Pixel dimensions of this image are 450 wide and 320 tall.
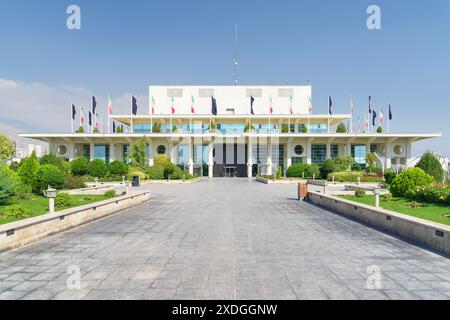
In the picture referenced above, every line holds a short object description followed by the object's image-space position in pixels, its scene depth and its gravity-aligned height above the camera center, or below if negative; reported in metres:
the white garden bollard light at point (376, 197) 9.77 -1.29
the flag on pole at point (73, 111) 46.72 +8.43
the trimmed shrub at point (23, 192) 13.48 -1.48
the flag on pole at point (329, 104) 48.79 +9.98
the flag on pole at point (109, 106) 45.44 +9.06
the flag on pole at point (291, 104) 50.20 +10.72
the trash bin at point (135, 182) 28.78 -2.09
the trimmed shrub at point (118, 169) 36.25 -0.94
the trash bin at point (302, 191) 16.98 -1.84
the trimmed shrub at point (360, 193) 14.32 -1.64
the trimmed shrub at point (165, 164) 38.22 -0.33
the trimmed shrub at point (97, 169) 37.06 -0.96
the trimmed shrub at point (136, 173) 35.39 -1.45
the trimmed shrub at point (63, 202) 11.18 -1.60
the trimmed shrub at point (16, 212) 8.80 -1.58
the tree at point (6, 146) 44.66 +2.57
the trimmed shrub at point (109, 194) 14.66 -1.69
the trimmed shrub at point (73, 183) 20.91 -1.61
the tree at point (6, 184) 11.92 -0.96
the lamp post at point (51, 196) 8.91 -1.09
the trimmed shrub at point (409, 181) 13.40 -0.96
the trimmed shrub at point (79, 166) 37.00 -0.61
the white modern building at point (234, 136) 47.31 +4.15
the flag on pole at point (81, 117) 46.78 +7.50
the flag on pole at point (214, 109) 45.73 +8.63
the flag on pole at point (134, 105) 47.56 +9.62
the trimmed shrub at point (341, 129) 46.66 +5.41
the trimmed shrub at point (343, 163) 39.80 -0.27
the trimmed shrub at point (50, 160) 25.69 +0.19
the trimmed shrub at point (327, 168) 38.59 -0.94
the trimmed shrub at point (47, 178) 16.64 -0.99
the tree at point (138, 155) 40.38 +0.98
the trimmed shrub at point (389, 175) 22.60 -1.20
